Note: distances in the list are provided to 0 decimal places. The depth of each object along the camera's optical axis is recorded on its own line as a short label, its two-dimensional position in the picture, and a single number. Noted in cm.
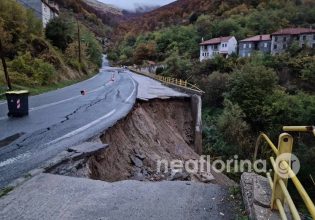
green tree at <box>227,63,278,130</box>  3297
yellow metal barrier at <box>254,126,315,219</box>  309
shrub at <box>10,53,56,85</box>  2750
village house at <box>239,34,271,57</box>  7581
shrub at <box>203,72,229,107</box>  3988
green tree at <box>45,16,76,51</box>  4394
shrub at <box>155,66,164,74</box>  7024
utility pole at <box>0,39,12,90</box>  2241
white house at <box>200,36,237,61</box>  8056
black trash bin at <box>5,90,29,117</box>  1310
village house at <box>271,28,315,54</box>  7156
